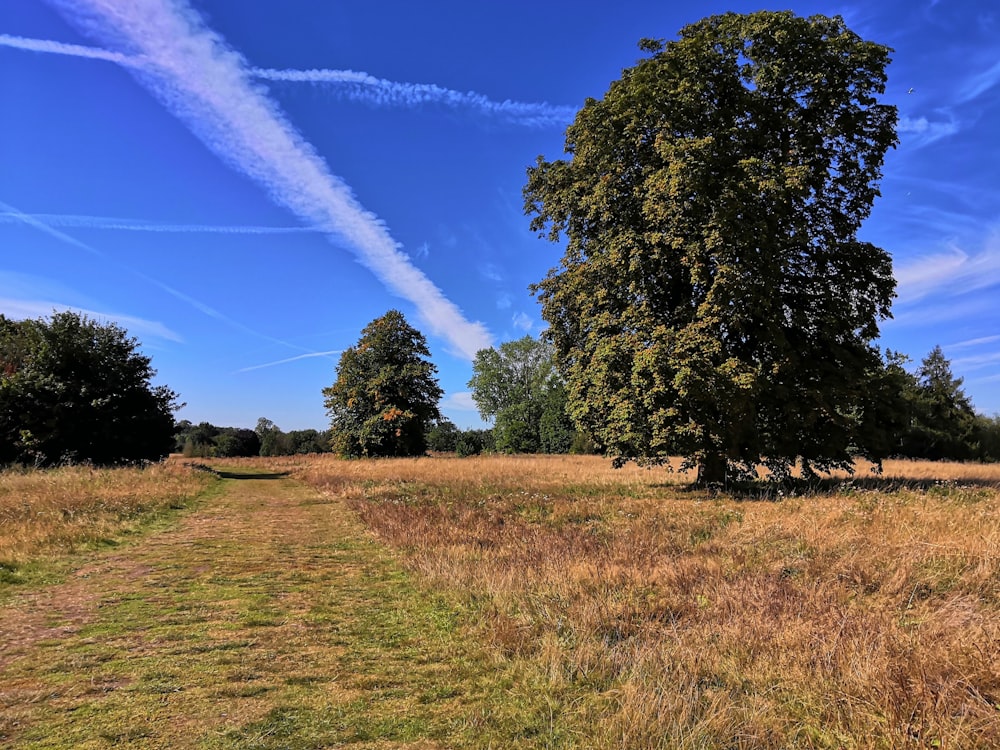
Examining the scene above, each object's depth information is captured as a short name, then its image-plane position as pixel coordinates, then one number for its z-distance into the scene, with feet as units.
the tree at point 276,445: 249.34
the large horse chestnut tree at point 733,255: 44.62
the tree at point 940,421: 159.02
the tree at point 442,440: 228.84
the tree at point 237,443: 213.05
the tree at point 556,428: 194.08
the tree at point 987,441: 163.22
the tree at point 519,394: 211.20
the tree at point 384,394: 141.38
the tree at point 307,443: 245.94
